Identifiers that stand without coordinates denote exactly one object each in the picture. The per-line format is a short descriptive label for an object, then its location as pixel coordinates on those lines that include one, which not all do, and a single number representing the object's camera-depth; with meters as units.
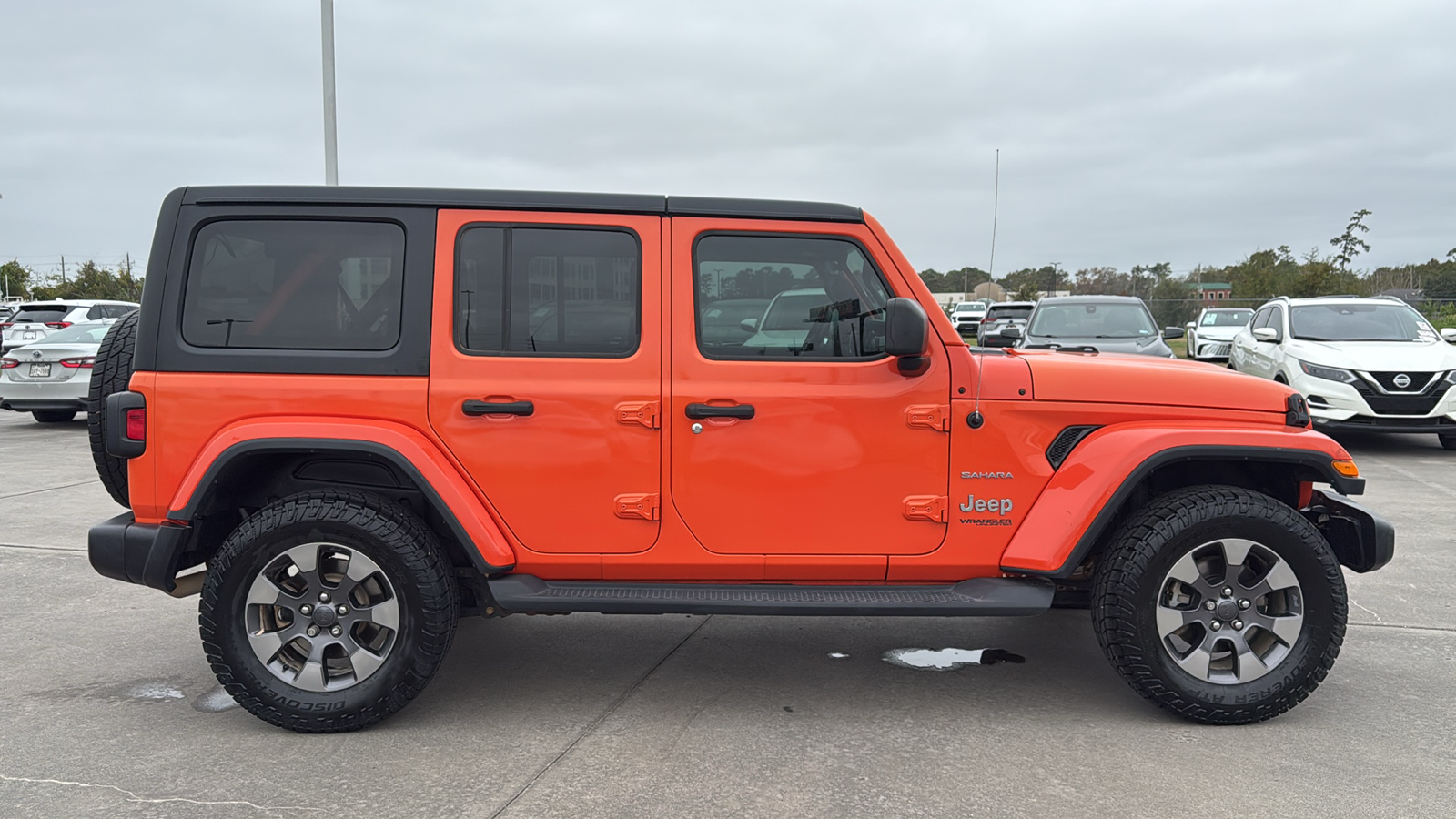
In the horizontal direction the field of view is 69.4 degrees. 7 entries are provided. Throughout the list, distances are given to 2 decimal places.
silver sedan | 13.03
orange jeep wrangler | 3.77
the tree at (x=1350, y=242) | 40.25
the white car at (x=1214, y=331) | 21.62
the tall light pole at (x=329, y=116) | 13.77
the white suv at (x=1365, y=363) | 10.20
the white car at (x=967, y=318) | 41.19
